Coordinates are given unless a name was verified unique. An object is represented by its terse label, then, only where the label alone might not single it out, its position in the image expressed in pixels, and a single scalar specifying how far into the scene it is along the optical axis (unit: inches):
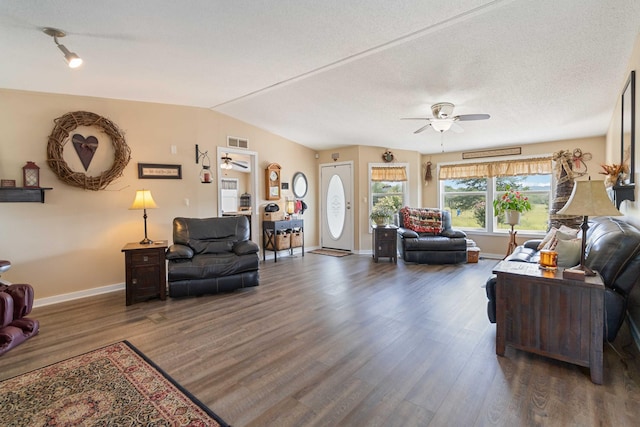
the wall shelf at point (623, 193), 102.3
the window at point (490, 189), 223.3
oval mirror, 260.2
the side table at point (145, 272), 138.8
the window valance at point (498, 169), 219.9
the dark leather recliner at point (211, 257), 143.9
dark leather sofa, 82.9
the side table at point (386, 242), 220.8
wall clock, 234.7
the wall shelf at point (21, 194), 132.3
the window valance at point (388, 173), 260.5
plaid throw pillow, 227.1
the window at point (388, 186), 261.4
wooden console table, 230.7
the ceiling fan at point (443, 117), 151.9
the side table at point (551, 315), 75.4
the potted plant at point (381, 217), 225.6
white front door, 265.0
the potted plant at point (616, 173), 116.8
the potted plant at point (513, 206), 204.7
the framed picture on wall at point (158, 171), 172.2
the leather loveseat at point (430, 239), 209.6
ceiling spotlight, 95.6
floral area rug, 65.9
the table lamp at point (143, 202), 152.6
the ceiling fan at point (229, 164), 264.9
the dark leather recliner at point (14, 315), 96.9
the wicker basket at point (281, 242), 236.2
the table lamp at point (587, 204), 77.9
